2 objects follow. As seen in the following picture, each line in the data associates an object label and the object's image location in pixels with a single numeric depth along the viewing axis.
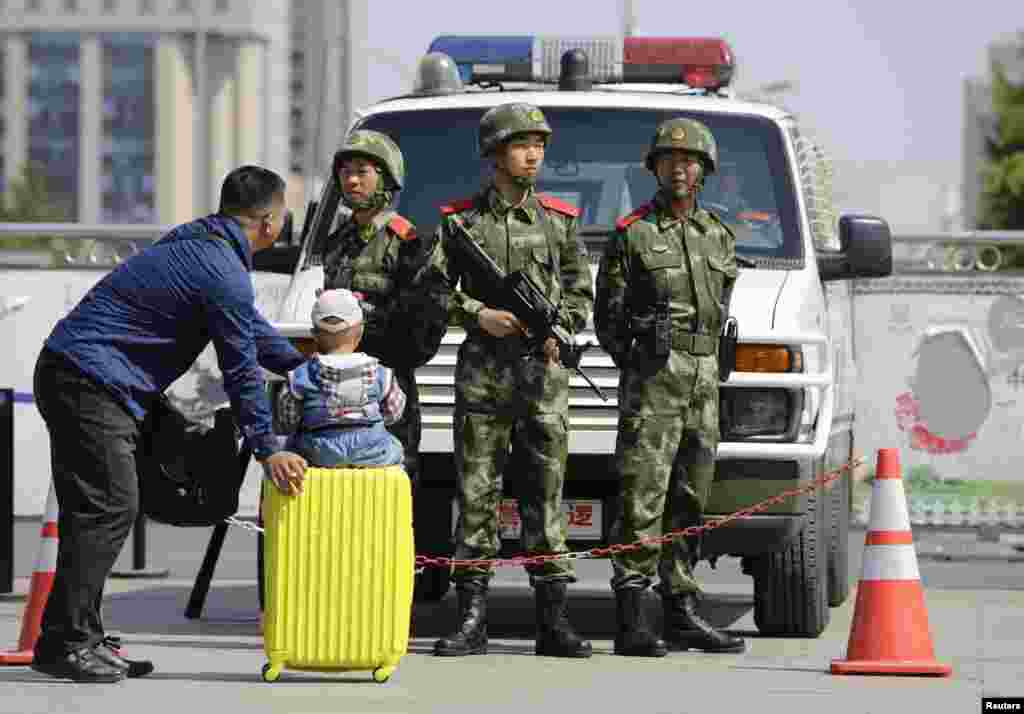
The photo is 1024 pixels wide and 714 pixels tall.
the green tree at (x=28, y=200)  117.62
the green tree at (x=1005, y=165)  64.81
